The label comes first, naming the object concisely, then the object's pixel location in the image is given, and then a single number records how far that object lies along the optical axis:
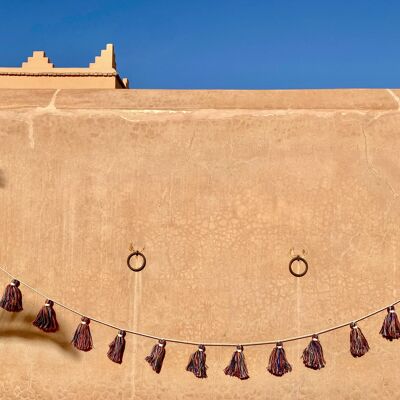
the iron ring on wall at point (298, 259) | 2.45
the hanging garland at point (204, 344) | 2.39
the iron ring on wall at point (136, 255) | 2.48
